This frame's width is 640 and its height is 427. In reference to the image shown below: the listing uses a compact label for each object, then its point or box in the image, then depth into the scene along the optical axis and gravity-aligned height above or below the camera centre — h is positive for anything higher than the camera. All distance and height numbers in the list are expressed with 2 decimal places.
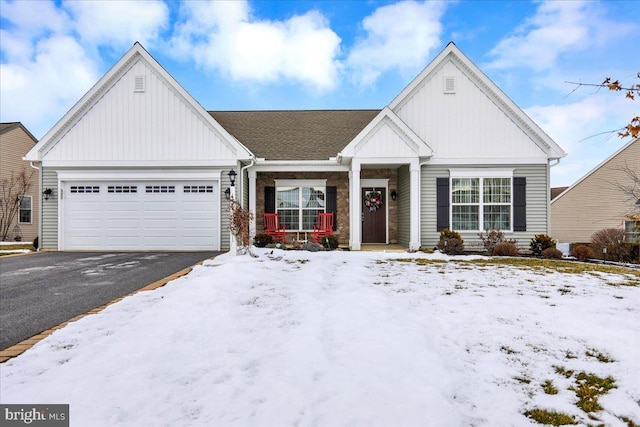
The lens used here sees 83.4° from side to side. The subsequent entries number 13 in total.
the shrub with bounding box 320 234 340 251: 11.59 -0.95
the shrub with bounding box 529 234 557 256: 11.00 -0.96
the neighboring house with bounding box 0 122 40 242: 18.56 +1.87
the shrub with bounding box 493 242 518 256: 10.46 -1.09
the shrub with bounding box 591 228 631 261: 10.19 -0.95
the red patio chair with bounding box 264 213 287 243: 12.30 -0.54
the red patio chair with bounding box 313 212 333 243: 12.20 -0.49
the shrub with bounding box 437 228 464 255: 10.55 -0.90
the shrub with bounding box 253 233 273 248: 11.69 -0.88
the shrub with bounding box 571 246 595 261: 10.09 -1.14
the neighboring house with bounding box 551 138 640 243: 16.88 +0.52
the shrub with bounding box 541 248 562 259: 10.20 -1.18
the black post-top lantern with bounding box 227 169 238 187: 10.07 +1.04
